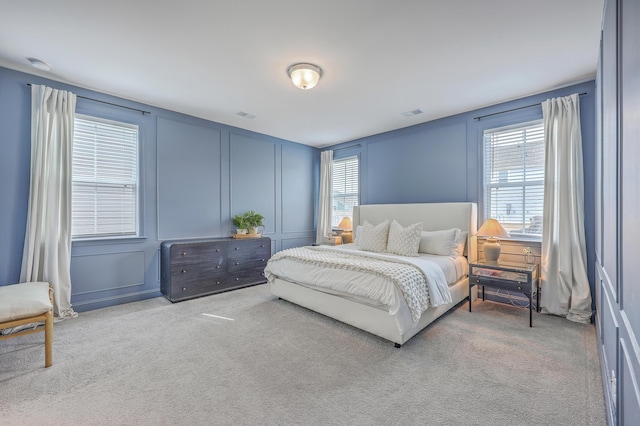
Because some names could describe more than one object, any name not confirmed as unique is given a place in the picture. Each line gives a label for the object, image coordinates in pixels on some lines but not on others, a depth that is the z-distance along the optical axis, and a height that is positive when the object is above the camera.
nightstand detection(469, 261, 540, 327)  3.01 -0.74
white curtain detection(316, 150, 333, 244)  5.98 +0.28
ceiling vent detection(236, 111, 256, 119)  4.26 +1.48
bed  2.56 -0.81
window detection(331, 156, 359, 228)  5.73 +0.48
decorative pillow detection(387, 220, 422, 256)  3.71 -0.39
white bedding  2.56 -0.72
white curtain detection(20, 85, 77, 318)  3.01 +0.16
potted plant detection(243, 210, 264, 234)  4.87 -0.17
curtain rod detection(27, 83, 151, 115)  3.41 +1.38
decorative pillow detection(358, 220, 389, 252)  4.04 -0.38
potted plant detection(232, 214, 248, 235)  4.82 -0.22
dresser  3.86 -0.81
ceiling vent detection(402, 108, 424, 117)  4.09 +1.46
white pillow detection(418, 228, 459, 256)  3.68 -0.42
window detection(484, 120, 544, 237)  3.59 +0.46
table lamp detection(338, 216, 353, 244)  5.39 -0.30
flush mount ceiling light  2.83 +1.39
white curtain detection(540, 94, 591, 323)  3.13 -0.07
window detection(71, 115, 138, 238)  3.46 +0.42
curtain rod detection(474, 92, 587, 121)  3.45 +1.33
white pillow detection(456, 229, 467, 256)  3.74 -0.40
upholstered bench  2.15 -0.78
